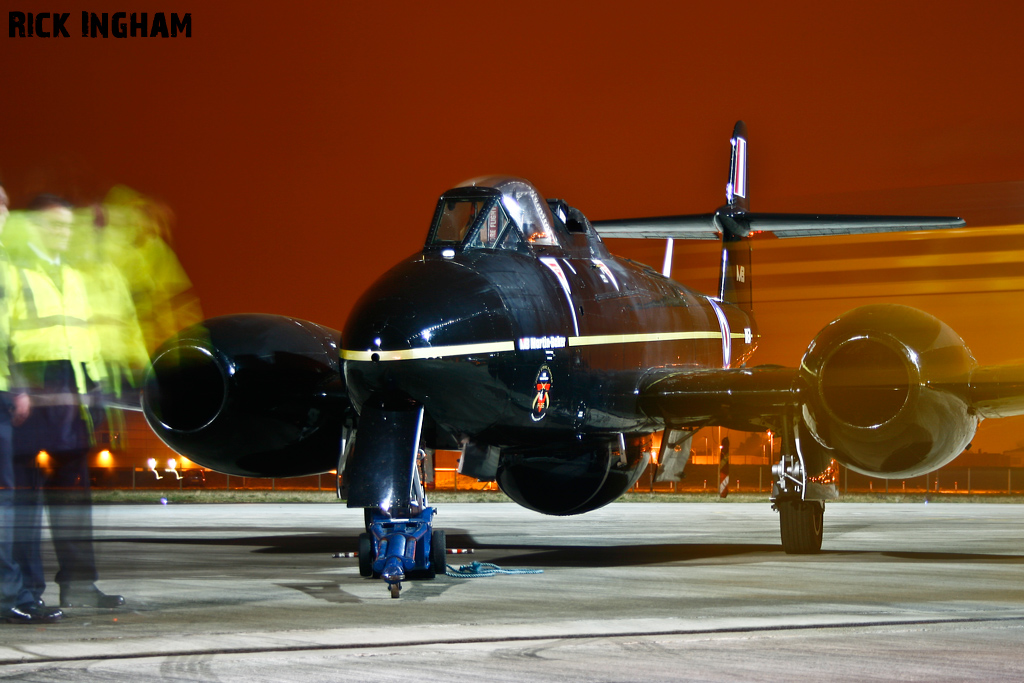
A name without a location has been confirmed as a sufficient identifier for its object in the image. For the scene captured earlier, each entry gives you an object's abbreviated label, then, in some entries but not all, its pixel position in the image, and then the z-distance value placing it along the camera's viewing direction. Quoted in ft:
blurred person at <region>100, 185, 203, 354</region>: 57.77
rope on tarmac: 68.23
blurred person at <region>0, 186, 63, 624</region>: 48.91
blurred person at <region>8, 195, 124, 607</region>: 51.90
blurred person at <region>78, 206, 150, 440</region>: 53.36
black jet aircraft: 61.11
